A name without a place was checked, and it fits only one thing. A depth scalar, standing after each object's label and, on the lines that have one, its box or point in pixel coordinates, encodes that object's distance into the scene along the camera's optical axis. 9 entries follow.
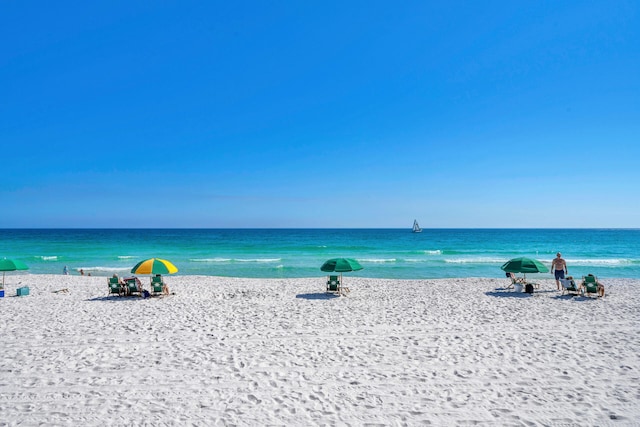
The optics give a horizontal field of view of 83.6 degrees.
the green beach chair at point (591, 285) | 11.94
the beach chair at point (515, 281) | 13.80
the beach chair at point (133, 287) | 12.48
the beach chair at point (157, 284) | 12.59
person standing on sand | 13.34
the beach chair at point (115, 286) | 12.46
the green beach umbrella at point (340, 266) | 12.52
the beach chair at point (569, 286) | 12.38
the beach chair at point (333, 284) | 13.30
